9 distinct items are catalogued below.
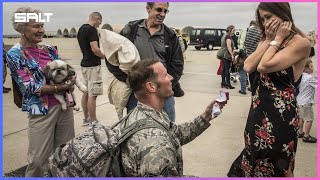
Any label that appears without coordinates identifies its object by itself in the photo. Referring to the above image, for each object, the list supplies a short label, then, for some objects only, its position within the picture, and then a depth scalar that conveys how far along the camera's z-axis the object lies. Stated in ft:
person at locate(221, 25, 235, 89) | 23.01
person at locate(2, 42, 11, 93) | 21.15
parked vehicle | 79.57
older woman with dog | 7.51
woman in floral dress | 6.31
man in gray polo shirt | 8.42
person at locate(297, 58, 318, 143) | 11.86
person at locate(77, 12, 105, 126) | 13.39
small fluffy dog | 7.91
